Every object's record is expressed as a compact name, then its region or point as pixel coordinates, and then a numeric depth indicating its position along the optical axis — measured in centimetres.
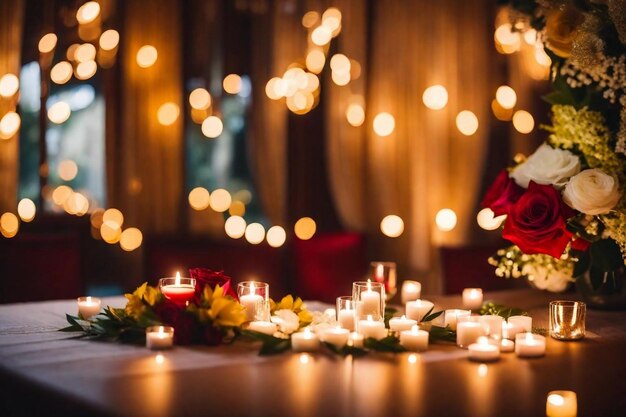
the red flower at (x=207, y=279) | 178
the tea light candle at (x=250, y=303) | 184
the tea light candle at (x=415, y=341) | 167
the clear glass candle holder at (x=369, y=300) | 179
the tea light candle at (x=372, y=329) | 169
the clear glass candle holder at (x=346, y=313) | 179
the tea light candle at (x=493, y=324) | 176
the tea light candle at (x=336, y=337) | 165
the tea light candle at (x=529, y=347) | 165
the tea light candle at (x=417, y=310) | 195
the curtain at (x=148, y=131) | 411
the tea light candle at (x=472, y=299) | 215
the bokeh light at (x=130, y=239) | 415
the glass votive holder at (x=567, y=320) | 182
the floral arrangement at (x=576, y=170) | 188
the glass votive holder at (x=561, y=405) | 127
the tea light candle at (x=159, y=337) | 165
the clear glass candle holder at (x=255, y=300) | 182
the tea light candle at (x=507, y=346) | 170
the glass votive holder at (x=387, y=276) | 235
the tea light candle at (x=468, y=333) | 172
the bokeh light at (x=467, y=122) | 446
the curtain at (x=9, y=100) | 371
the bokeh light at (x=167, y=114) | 418
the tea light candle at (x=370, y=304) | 179
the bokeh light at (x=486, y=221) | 446
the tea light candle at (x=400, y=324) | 176
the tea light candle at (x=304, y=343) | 166
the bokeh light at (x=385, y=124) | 464
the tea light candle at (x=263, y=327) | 176
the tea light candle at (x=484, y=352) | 160
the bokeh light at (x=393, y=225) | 465
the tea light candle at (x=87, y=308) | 192
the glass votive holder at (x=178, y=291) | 175
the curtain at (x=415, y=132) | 448
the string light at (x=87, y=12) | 403
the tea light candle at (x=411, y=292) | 221
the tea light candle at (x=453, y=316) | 182
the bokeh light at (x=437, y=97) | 446
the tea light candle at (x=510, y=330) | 180
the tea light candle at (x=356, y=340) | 166
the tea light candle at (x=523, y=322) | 181
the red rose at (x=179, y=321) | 169
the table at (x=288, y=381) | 130
